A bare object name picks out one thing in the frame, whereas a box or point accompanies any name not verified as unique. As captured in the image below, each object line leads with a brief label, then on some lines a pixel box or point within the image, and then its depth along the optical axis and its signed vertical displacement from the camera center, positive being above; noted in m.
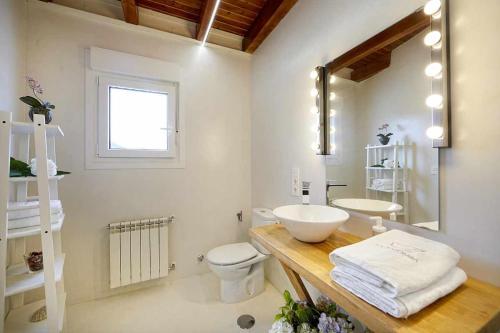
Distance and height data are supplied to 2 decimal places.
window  1.83 +0.47
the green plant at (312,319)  1.00 -0.78
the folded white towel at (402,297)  0.54 -0.36
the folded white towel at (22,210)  1.03 -0.22
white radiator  1.79 -0.75
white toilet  1.69 -0.84
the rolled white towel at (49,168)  1.10 -0.01
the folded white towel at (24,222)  1.04 -0.29
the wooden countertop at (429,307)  0.53 -0.40
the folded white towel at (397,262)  0.57 -0.30
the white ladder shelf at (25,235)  0.95 -0.36
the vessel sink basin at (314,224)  0.98 -0.28
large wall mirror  0.86 +0.25
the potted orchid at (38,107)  1.18 +0.35
